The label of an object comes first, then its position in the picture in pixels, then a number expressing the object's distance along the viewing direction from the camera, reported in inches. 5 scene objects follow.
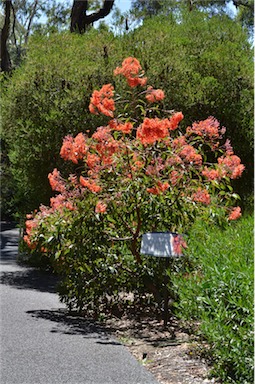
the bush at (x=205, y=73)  403.5
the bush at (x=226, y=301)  165.2
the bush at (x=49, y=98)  401.1
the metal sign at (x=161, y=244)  241.8
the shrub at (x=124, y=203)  261.1
